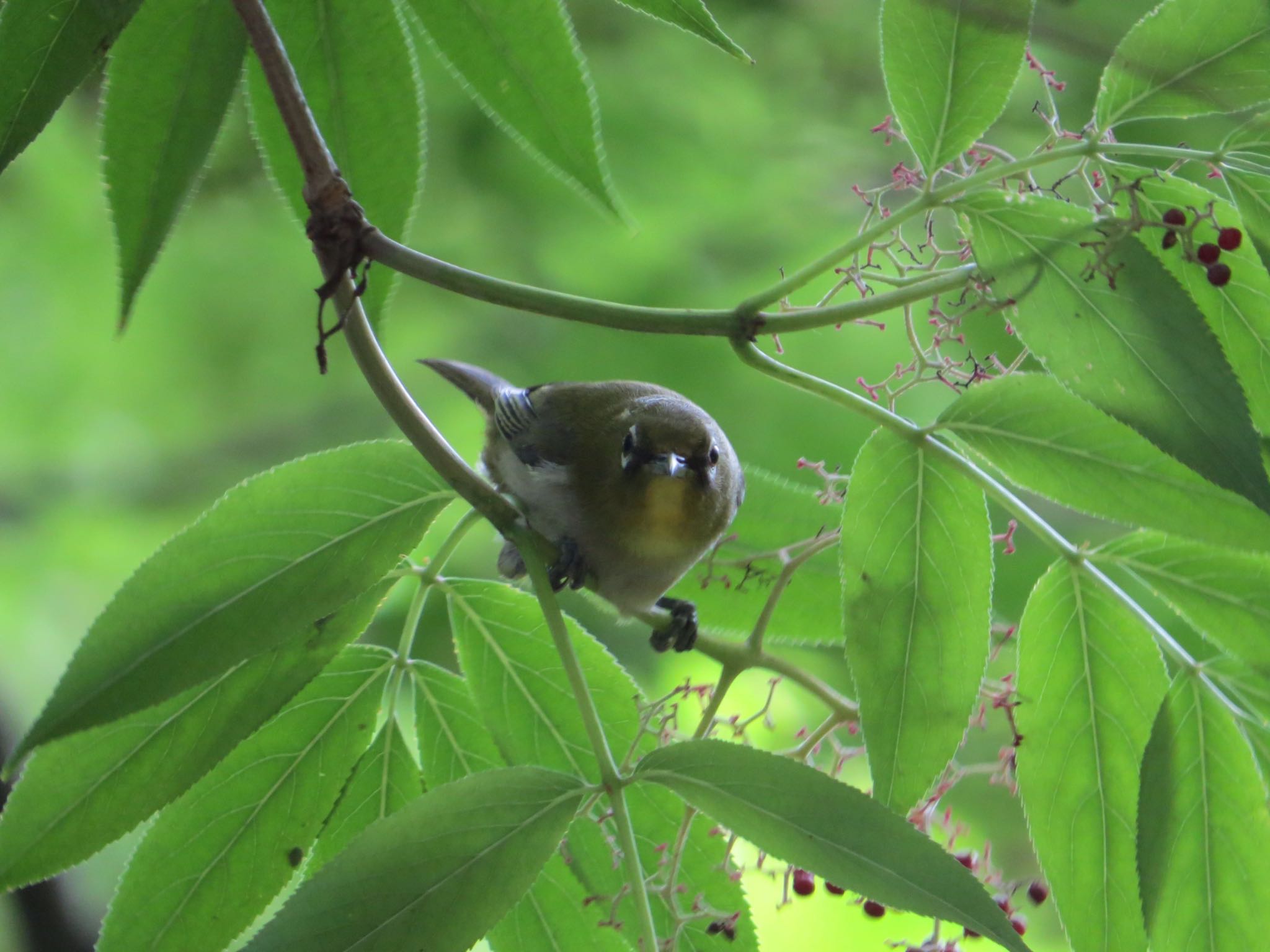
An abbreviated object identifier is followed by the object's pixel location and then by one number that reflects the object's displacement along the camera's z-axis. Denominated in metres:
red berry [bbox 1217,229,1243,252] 2.68
